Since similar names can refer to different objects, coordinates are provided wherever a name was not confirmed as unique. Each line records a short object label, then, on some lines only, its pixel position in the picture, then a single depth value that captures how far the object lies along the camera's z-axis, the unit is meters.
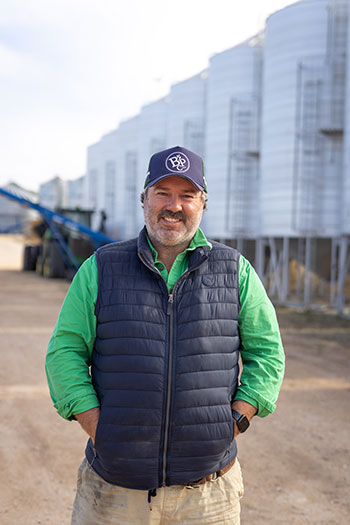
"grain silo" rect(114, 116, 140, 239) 34.00
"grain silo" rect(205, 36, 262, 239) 19.98
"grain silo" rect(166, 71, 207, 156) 24.78
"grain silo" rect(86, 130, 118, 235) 39.16
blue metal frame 26.06
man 2.03
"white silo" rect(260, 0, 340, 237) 16.12
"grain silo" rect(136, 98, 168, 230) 30.73
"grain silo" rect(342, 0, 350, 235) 14.11
